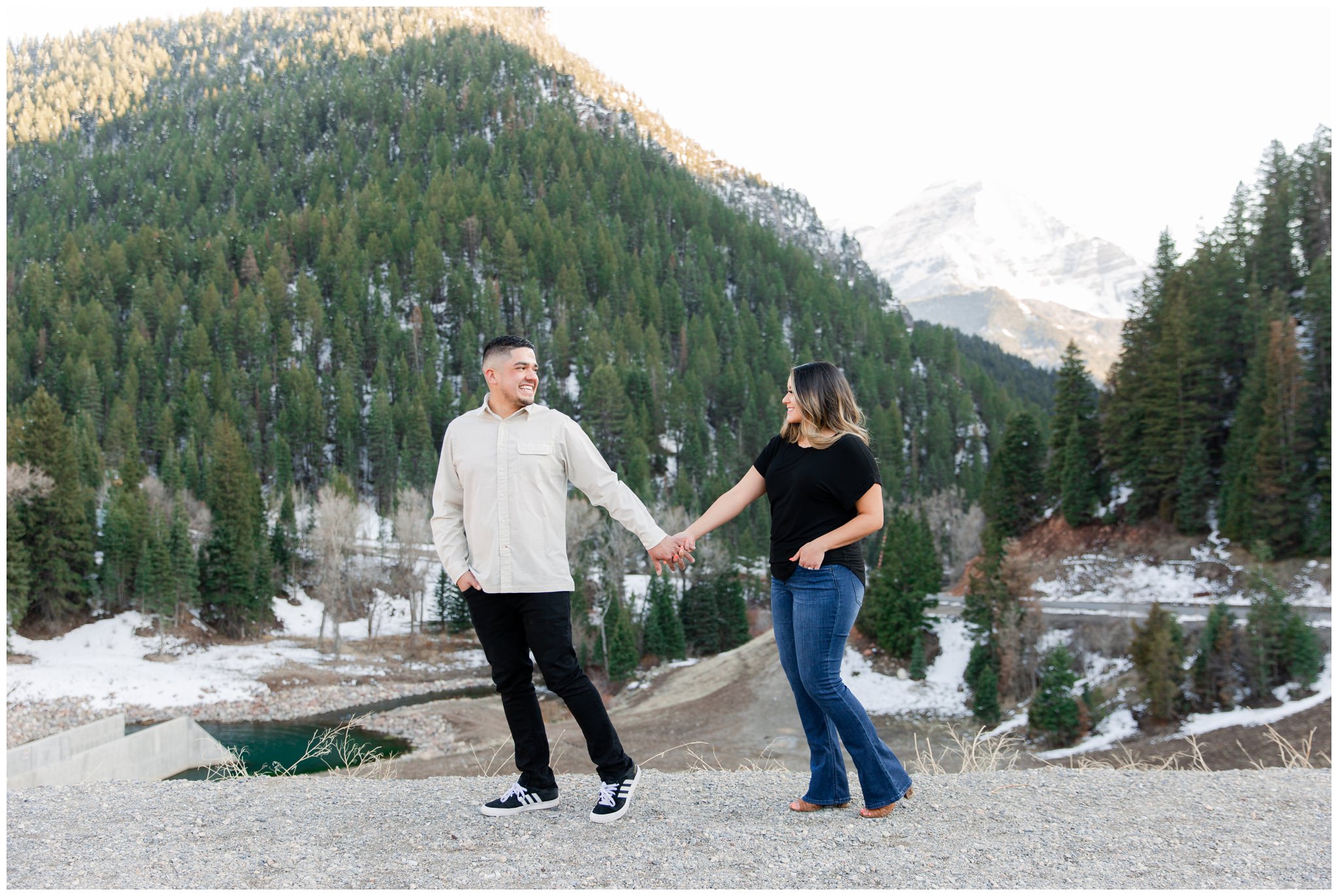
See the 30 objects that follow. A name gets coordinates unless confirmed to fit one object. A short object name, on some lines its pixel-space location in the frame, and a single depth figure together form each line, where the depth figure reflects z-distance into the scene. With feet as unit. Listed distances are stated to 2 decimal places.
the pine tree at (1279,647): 91.04
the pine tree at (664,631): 146.72
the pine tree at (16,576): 136.26
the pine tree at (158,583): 148.05
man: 15.08
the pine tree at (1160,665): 92.79
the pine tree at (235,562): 161.17
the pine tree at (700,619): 154.20
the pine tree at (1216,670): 92.73
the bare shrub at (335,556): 157.69
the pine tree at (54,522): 145.07
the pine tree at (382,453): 262.88
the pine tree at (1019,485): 165.99
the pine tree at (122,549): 153.38
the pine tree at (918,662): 121.29
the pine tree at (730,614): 155.74
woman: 14.43
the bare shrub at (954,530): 225.15
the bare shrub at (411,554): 164.35
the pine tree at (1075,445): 152.05
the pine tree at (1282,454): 124.77
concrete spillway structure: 40.50
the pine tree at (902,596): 128.16
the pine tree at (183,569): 151.33
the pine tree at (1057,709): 93.76
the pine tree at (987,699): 104.68
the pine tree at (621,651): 136.87
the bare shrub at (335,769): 21.42
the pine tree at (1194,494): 136.87
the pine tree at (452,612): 165.89
